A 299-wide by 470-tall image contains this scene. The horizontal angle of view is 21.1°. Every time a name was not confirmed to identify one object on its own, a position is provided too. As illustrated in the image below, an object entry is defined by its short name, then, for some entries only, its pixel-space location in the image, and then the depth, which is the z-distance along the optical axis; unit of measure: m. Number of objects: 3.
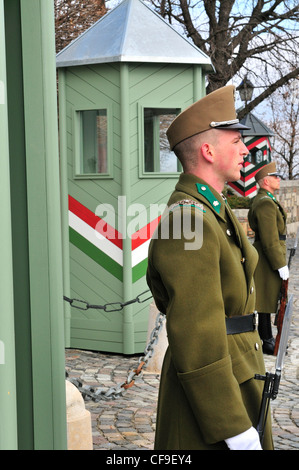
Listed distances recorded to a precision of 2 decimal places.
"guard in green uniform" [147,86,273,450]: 2.36
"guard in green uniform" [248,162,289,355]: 7.84
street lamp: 18.97
